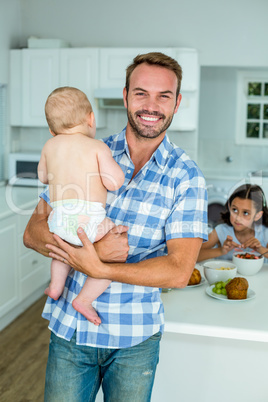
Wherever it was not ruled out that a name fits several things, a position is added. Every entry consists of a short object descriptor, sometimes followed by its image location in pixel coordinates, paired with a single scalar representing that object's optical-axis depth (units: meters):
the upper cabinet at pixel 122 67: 4.27
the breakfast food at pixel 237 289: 1.87
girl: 2.79
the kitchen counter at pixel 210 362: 1.83
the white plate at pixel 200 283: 2.05
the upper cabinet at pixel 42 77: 4.35
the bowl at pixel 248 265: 2.25
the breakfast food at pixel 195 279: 2.07
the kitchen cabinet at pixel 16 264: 3.53
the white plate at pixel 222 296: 1.89
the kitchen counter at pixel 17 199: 3.60
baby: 1.47
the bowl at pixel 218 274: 2.06
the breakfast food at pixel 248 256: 2.28
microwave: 4.46
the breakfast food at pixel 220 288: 1.94
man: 1.37
